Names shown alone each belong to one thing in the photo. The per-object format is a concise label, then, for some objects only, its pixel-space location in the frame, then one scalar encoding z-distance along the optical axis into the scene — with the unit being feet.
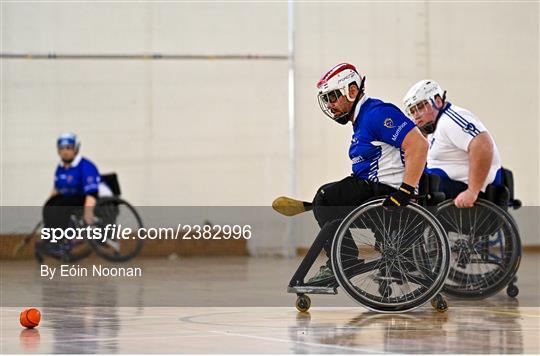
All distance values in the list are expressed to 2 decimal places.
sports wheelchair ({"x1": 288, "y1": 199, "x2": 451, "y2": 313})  36.76
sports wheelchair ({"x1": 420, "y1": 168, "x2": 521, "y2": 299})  44.68
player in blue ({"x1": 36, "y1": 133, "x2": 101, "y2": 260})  74.84
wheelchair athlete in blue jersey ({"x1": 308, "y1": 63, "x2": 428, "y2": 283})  36.99
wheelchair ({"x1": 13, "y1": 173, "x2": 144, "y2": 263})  73.82
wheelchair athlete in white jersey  44.70
